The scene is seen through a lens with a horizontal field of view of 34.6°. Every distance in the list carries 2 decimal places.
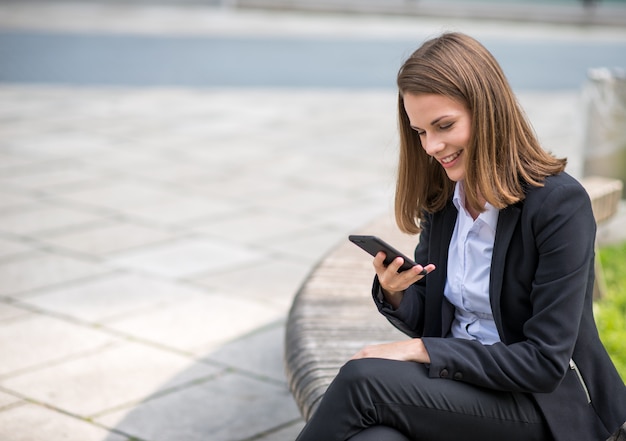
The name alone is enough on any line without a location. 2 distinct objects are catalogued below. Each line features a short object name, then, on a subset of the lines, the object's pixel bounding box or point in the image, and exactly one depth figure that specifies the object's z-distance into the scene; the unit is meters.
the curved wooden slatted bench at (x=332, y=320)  3.16
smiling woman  2.38
